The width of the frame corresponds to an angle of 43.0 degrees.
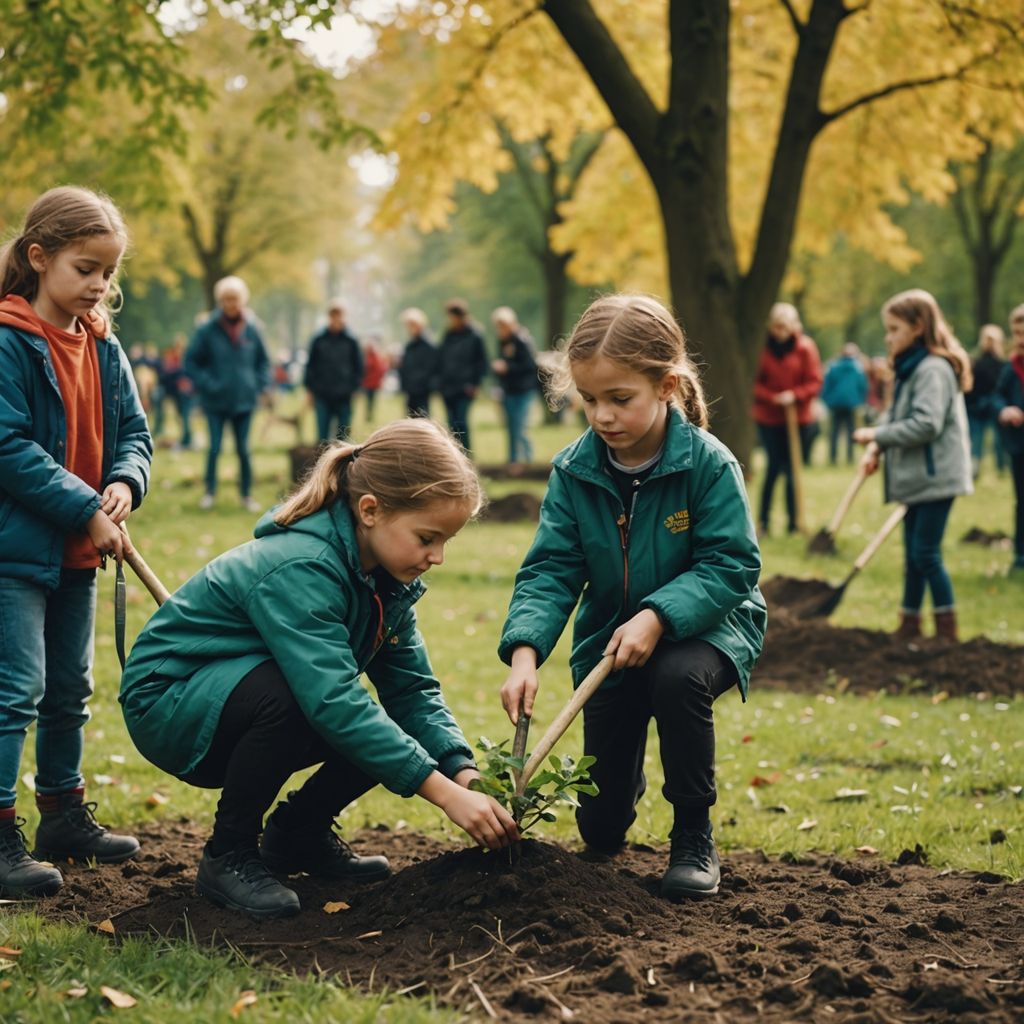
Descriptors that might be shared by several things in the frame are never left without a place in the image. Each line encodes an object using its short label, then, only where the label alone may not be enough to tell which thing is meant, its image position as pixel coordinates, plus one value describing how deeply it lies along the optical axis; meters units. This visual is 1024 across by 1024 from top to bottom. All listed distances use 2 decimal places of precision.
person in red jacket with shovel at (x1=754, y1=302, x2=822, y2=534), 12.68
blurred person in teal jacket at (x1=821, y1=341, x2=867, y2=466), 20.23
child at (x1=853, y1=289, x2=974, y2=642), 7.80
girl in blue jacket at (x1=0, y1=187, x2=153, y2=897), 3.83
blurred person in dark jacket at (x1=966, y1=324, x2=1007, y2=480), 15.52
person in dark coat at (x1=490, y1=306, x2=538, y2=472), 16.72
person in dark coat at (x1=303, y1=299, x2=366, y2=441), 15.21
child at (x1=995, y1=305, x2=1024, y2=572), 10.47
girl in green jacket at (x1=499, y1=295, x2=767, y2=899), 3.75
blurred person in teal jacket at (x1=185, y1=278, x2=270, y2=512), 12.86
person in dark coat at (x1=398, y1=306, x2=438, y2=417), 16.58
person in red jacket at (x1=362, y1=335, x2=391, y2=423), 26.25
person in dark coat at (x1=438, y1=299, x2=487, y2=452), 15.98
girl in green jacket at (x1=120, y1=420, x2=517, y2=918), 3.41
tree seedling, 3.52
